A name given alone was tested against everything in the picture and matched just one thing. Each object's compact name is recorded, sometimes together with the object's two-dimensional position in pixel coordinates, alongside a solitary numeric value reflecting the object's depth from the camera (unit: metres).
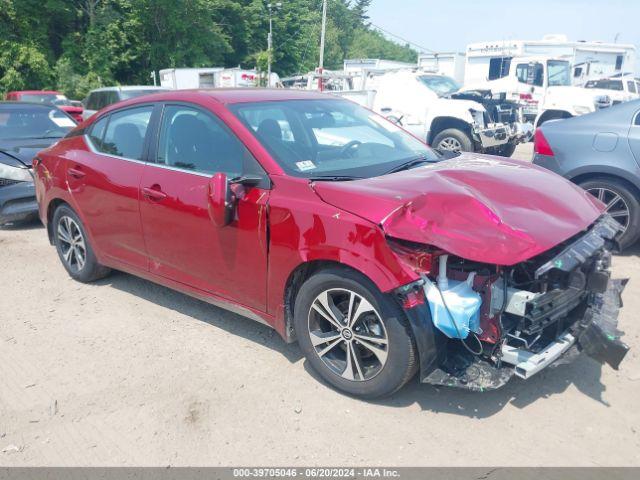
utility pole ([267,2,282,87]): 40.39
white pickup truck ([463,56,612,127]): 15.09
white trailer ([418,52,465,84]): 24.92
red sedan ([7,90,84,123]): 19.41
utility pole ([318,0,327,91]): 29.90
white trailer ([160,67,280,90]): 25.23
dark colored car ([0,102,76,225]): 6.95
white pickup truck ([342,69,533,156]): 10.39
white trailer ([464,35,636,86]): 20.12
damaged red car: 2.88
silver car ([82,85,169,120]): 12.66
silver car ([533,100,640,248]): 5.36
